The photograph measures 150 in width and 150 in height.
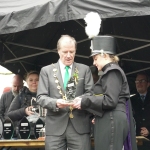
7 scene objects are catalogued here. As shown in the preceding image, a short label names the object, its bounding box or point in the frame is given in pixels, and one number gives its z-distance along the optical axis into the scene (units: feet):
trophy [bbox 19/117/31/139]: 18.13
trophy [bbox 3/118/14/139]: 18.38
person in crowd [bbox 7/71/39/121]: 19.86
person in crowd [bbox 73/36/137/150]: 14.55
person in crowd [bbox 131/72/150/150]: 22.43
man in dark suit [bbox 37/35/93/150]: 15.30
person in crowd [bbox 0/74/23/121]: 24.09
